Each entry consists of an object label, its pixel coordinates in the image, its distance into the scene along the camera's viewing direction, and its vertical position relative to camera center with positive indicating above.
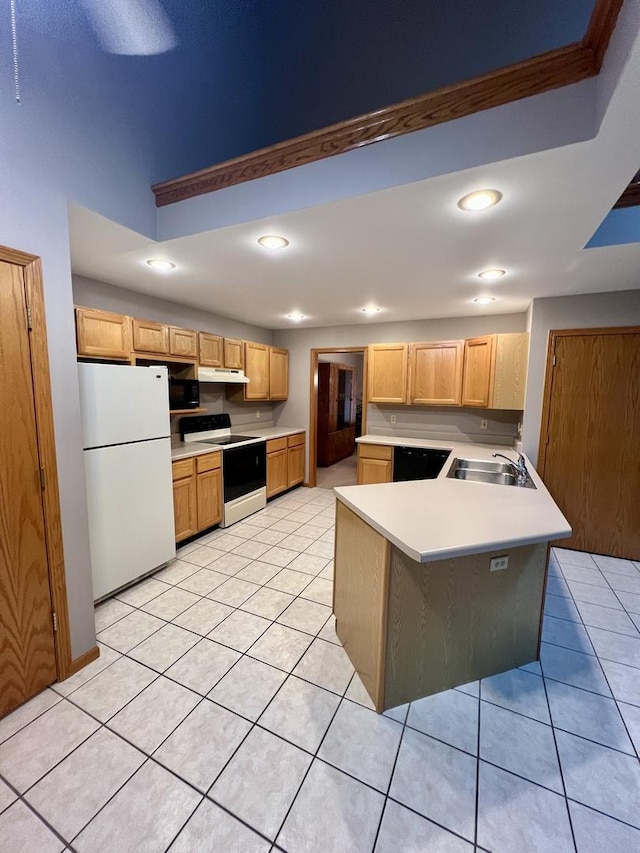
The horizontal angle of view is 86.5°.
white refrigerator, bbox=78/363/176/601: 2.15 -0.58
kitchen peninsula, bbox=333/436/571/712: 1.44 -0.92
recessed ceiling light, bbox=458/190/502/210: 1.51 +0.87
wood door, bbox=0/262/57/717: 1.48 -0.63
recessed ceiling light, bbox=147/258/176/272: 2.41 +0.89
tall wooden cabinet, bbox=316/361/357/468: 6.22 -0.46
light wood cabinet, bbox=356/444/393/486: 4.14 -0.91
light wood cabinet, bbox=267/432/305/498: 4.39 -1.01
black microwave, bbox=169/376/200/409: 3.42 -0.03
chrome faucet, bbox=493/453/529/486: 2.45 -0.60
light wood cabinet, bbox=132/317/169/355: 2.79 +0.43
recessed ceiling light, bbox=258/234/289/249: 1.97 +0.88
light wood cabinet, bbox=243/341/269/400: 4.27 +0.24
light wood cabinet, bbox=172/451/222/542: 2.99 -0.98
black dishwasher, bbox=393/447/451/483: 3.86 -0.83
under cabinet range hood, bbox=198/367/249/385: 3.50 +0.14
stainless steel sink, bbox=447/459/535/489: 2.83 -0.70
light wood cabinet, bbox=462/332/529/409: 3.37 +0.21
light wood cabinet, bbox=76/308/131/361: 2.41 +0.40
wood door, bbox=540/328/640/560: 2.94 -0.40
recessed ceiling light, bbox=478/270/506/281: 2.54 +0.88
